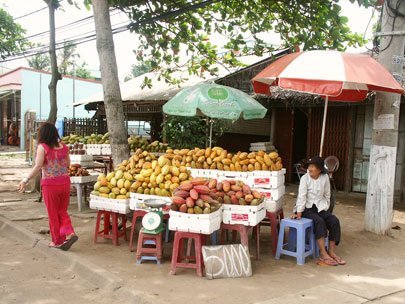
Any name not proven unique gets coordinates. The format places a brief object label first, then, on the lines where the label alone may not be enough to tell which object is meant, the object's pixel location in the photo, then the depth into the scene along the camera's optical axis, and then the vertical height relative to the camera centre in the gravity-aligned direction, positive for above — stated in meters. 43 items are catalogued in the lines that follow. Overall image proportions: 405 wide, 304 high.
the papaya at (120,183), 5.83 -0.76
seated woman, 5.29 -0.93
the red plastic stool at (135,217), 5.54 -1.17
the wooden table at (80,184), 8.35 -1.14
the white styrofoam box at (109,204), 5.70 -1.04
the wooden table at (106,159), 10.43 -0.81
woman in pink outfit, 5.57 -0.74
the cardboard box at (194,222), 4.62 -1.01
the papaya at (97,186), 5.94 -0.83
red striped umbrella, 5.14 +0.75
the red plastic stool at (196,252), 4.73 -1.37
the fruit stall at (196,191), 4.76 -0.78
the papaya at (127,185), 5.80 -0.78
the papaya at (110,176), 6.04 -0.70
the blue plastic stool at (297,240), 5.19 -1.35
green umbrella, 6.77 +0.43
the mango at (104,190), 5.87 -0.87
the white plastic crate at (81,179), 8.31 -1.05
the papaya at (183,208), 4.72 -0.87
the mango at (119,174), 5.96 -0.66
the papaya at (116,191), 5.81 -0.87
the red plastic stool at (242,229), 5.03 -1.17
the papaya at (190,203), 4.68 -0.81
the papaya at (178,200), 4.78 -0.80
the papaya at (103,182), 5.94 -0.77
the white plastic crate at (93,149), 10.44 -0.56
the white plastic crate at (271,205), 5.64 -0.96
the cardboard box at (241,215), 4.98 -0.98
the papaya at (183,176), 5.66 -0.62
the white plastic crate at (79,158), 9.24 -0.70
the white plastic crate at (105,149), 10.51 -0.56
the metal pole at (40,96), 27.32 +1.80
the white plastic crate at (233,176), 5.76 -0.62
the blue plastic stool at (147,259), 5.17 -1.58
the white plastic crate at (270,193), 5.64 -0.81
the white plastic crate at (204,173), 5.98 -0.61
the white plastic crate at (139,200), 5.44 -0.92
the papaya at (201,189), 4.86 -0.68
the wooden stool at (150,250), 5.11 -1.46
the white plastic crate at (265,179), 5.61 -0.63
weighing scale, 5.05 -1.08
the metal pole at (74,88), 29.50 +2.53
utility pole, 6.57 +0.14
